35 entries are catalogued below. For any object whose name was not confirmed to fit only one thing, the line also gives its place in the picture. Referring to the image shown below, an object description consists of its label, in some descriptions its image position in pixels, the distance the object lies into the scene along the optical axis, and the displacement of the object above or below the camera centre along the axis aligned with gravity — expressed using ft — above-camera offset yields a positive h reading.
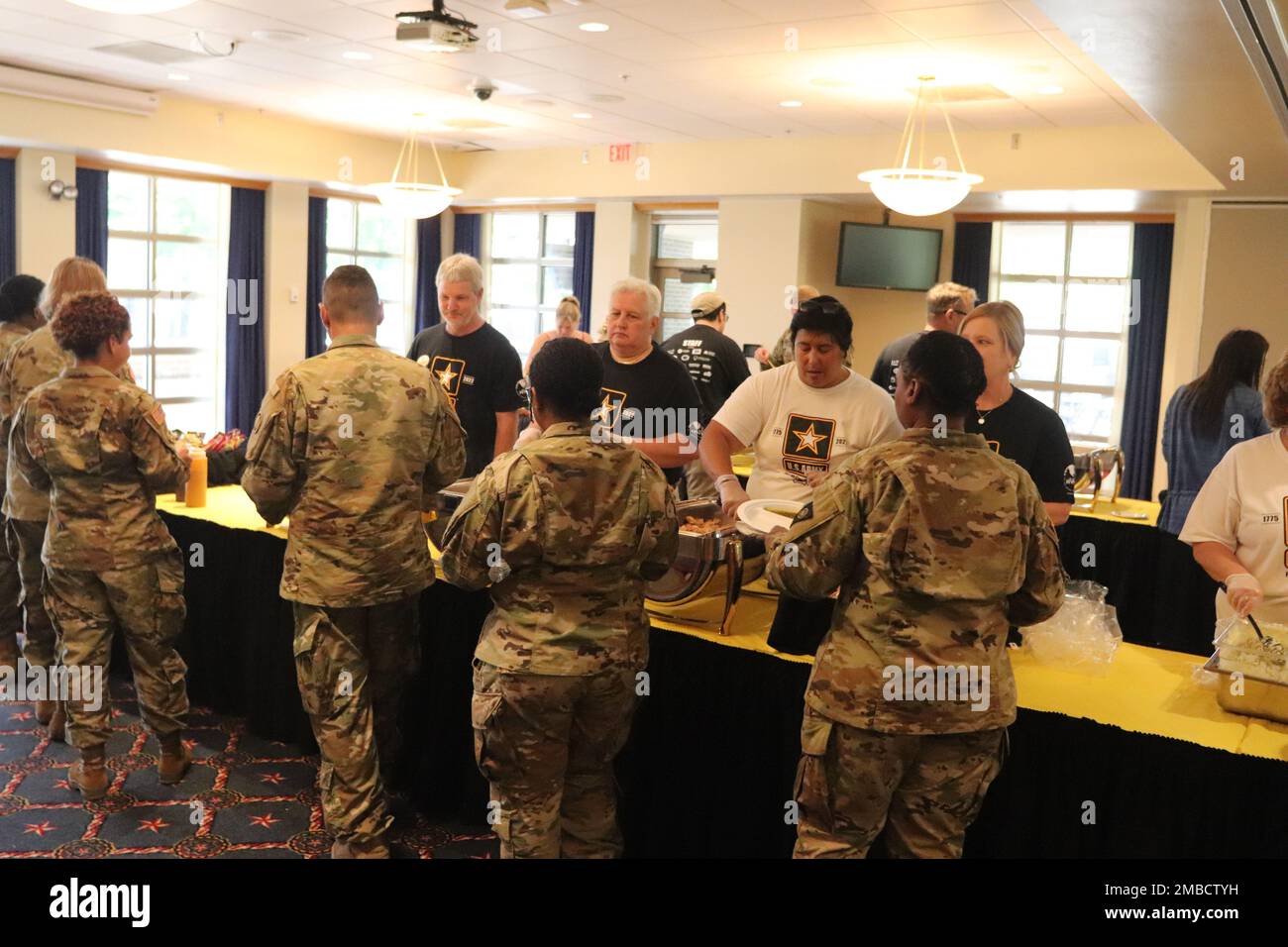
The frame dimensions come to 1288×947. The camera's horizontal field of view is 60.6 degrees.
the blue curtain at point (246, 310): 29.58 +0.53
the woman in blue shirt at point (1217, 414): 14.25 -0.51
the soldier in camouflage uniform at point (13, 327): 13.26 -0.10
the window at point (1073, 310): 27.89 +1.50
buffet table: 6.91 -2.79
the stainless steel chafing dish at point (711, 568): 8.47 -1.67
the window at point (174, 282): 28.19 +1.14
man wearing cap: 15.49 -0.15
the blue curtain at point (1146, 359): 26.37 +0.31
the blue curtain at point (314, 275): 31.30 +1.64
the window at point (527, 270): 34.32 +2.29
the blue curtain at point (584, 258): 32.22 +2.56
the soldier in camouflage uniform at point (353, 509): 8.79 -1.42
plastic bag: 8.16 -2.00
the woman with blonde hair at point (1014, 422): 9.56 -0.49
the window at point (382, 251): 32.94 +2.58
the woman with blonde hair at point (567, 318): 25.35 +0.63
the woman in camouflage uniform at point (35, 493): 11.86 -1.81
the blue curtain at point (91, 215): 25.86 +2.53
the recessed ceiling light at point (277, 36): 18.33 +4.93
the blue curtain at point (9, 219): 24.22 +2.18
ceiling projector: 15.07 +4.18
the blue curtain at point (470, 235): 35.06 +3.35
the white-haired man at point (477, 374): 12.67 -0.39
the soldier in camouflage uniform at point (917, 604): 6.22 -1.41
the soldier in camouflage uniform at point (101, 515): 10.12 -1.80
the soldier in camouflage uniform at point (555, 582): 7.13 -1.60
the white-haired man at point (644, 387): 11.62 -0.41
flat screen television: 27.25 +2.54
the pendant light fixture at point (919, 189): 17.42 +2.72
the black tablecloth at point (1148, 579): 15.48 -2.95
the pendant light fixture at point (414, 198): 21.97 +2.81
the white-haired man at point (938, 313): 15.39 +0.68
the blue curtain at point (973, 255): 28.45 +2.81
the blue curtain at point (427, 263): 34.96 +2.35
